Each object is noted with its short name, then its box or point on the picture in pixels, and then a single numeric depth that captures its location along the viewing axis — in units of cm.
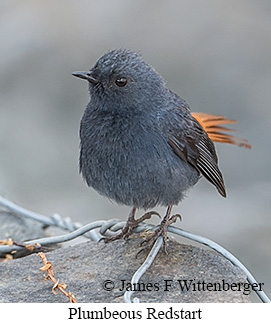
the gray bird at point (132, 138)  641
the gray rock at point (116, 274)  579
